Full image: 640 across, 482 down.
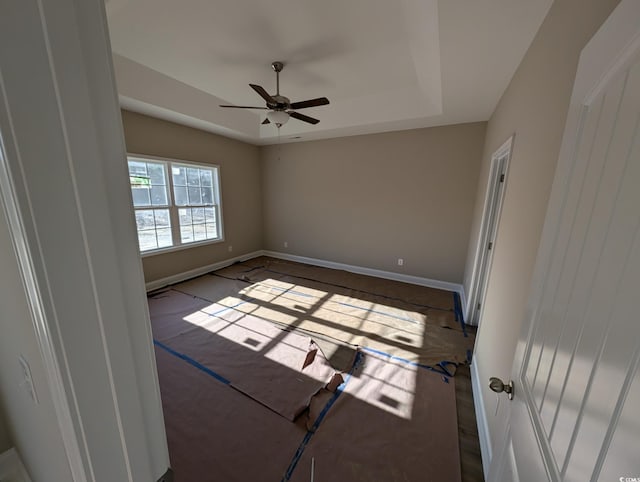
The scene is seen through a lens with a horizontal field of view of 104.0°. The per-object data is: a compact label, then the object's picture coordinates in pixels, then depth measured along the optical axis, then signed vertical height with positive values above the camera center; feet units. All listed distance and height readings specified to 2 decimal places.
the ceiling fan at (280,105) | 8.53 +3.20
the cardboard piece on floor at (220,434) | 5.05 -5.42
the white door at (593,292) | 1.51 -0.67
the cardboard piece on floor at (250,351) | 6.89 -5.21
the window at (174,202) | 12.35 -0.47
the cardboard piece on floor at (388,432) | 5.04 -5.36
